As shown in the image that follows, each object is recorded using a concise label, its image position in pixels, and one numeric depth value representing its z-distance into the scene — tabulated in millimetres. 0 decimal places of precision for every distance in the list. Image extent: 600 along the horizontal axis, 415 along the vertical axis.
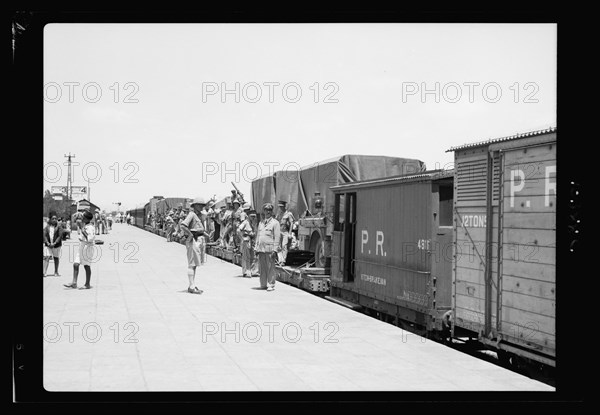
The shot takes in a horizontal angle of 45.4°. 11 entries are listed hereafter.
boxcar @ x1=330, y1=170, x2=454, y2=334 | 10953
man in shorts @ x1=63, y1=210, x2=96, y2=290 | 15617
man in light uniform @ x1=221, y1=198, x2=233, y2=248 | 27594
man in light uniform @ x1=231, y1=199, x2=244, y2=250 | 22019
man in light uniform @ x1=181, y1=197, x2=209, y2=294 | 15070
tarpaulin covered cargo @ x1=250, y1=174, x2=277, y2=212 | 23391
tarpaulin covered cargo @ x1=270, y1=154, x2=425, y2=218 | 17219
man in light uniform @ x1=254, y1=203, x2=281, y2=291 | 16109
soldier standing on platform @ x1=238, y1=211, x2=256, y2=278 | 19172
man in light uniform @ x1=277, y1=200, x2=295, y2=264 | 19500
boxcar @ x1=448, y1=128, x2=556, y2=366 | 8062
